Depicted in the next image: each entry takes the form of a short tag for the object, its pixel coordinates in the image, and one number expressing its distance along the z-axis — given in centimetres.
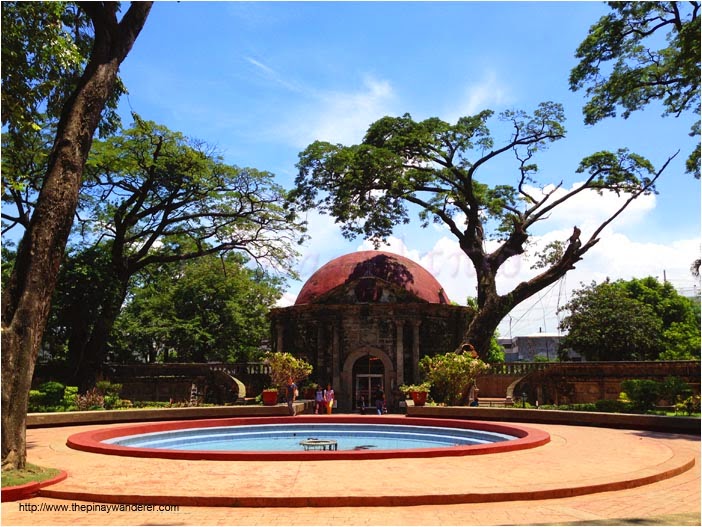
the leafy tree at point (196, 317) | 3494
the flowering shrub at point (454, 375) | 2066
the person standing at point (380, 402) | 2305
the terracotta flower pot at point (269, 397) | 2194
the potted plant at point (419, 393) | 2119
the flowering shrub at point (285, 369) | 2239
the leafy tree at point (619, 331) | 3500
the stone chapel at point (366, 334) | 2589
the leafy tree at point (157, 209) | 2550
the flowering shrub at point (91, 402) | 2030
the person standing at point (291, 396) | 2059
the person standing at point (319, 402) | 2286
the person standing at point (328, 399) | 2294
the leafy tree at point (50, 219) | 875
